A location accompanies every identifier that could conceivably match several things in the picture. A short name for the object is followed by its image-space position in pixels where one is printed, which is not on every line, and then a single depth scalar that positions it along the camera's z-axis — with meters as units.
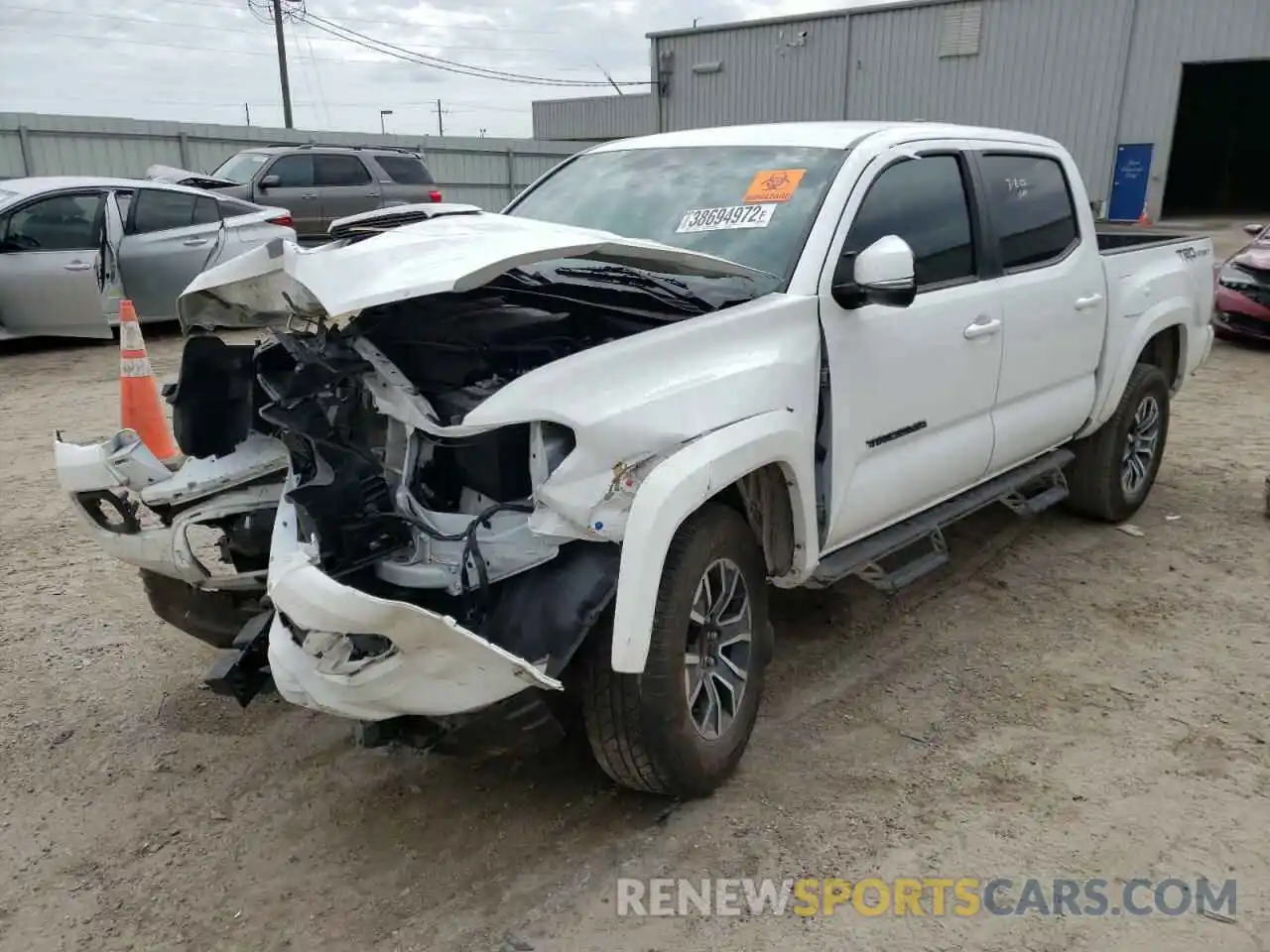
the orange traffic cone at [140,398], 5.73
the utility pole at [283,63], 31.03
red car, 10.58
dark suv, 14.00
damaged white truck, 2.57
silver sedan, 9.11
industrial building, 20.06
